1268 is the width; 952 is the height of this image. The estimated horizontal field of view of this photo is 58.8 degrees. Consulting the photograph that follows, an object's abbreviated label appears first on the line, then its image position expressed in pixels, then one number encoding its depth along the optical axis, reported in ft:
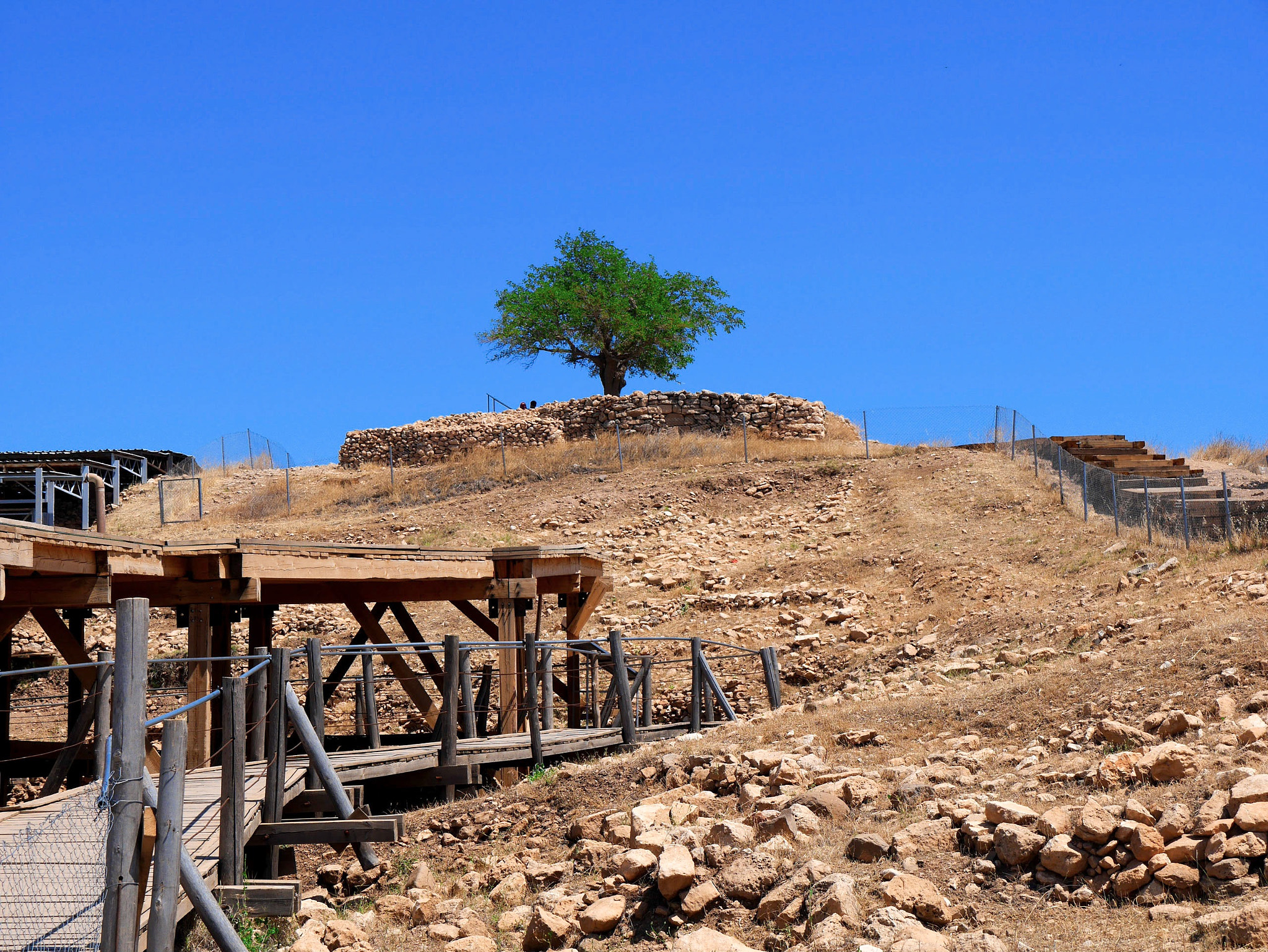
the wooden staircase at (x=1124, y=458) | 87.66
